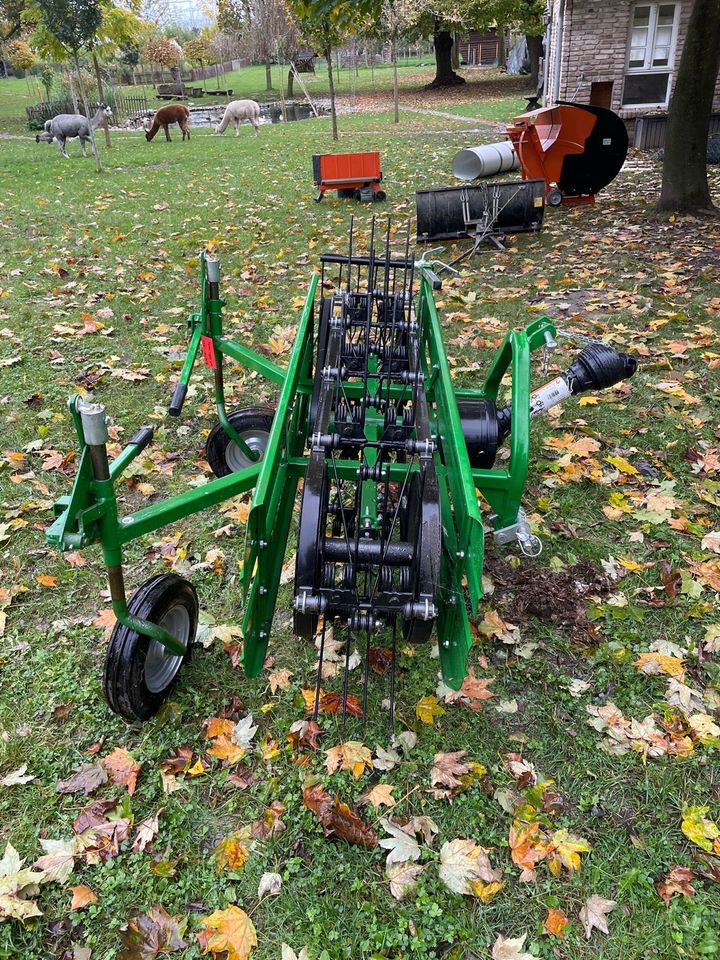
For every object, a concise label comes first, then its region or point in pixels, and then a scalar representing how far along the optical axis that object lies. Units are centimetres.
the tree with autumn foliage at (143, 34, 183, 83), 4809
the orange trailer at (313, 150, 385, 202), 1124
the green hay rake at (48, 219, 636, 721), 243
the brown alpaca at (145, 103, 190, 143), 2156
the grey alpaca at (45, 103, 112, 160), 1767
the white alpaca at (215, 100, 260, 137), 2253
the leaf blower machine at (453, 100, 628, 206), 1040
